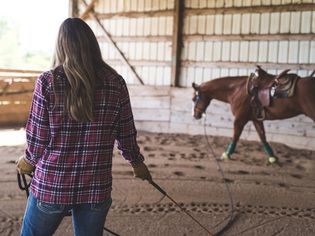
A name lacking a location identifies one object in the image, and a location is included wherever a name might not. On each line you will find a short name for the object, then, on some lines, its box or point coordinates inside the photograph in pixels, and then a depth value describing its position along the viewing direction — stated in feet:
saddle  19.30
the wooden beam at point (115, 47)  32.45
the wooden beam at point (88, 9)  33.88
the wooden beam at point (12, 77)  33.42
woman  5.40
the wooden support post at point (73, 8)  34.53
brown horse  18.98
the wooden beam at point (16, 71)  36.86
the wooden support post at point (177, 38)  30.14
